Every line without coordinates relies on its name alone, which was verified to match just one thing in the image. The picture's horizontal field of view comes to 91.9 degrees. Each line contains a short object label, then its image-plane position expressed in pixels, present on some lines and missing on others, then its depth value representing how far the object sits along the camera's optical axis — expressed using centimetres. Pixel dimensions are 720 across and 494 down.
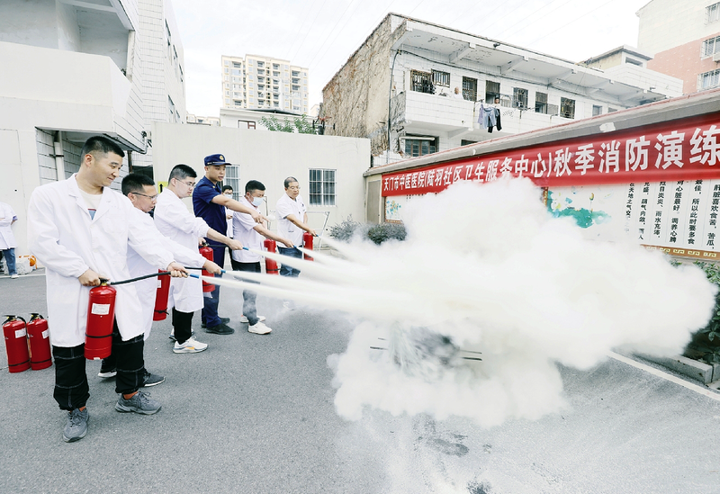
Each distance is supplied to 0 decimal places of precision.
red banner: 373
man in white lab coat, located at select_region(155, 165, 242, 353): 362
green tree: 2280
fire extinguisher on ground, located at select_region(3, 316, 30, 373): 322
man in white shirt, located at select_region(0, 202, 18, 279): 745
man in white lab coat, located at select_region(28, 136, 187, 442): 222
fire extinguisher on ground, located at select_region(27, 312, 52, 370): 332
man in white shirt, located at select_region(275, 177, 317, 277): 534
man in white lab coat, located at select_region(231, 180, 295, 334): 442
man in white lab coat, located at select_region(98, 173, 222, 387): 299
